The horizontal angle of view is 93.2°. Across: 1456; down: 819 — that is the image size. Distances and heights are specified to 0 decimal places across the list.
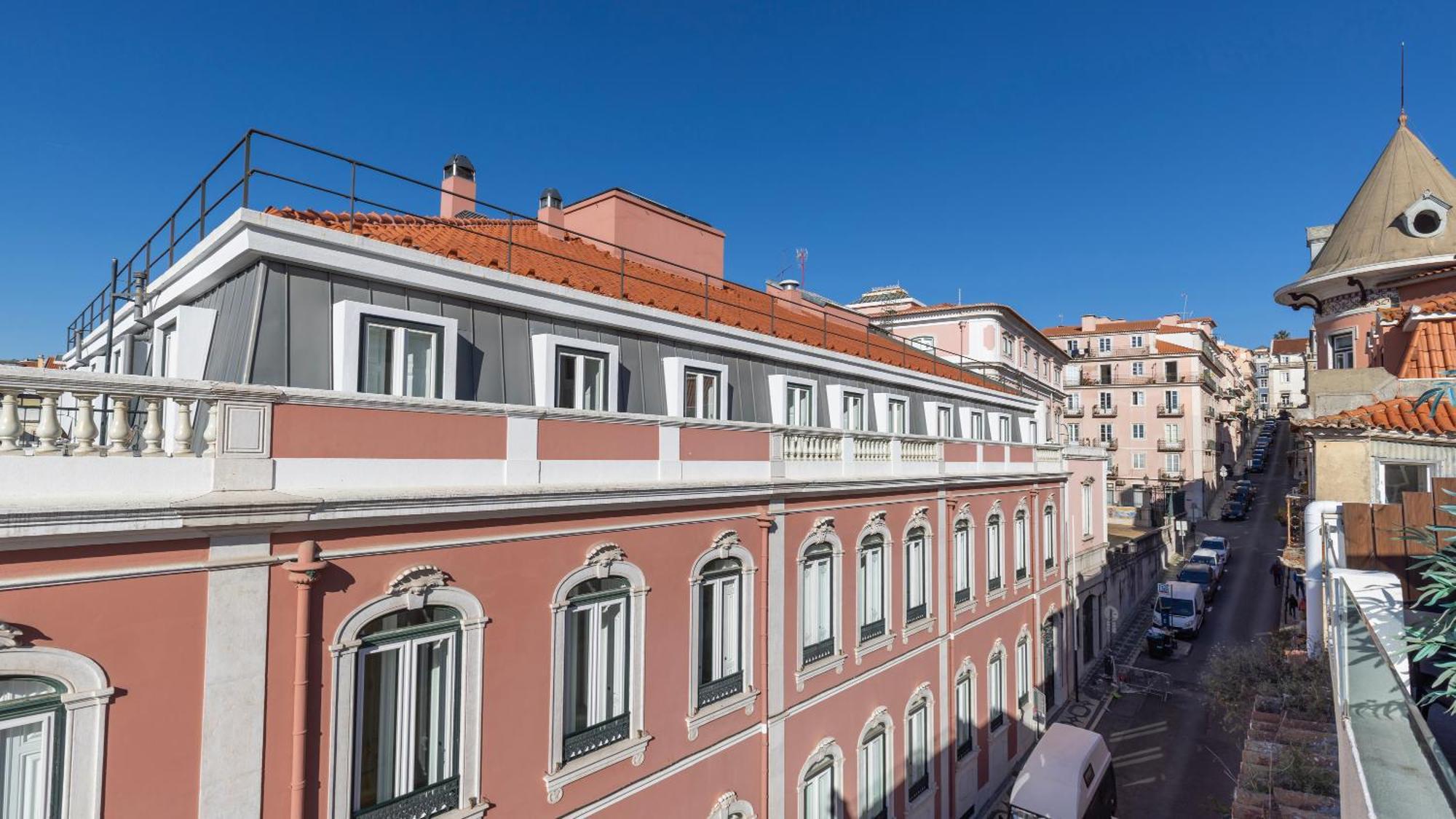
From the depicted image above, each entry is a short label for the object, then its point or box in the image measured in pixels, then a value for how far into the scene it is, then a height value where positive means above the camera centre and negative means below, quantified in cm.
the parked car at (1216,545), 3960 -588
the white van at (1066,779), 1404 -712
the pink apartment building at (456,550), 550 -121
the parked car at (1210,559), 3562 -600
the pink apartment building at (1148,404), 5300 +322
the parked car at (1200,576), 3297 -634
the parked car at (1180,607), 2866 -692
